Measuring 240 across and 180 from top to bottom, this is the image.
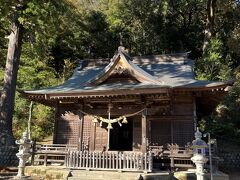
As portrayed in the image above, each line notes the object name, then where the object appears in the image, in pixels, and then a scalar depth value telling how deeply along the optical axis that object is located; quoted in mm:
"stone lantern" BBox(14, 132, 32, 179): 11912
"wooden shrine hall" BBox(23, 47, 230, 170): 12703
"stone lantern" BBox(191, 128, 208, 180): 9322
